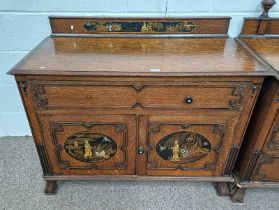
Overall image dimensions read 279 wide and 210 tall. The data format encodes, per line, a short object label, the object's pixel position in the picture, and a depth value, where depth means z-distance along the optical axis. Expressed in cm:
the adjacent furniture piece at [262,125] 94
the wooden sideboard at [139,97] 89
